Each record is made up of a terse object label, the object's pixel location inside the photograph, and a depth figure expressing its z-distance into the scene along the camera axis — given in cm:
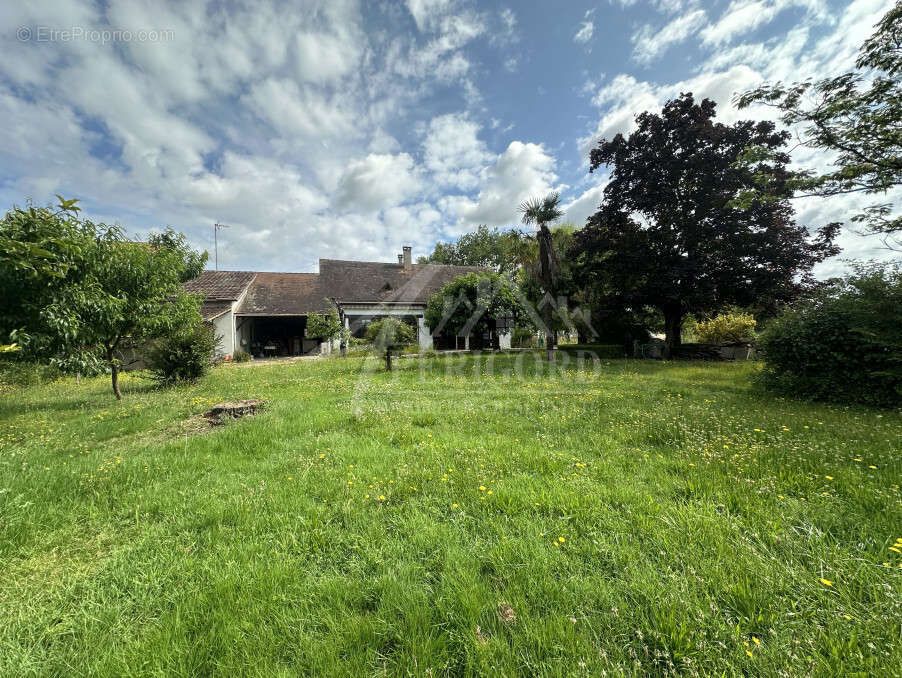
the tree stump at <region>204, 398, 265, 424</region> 554
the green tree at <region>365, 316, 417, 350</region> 1160
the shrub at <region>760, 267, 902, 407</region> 558
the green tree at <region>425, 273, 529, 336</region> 1662
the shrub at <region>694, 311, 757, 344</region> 1592
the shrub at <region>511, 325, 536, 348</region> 2075
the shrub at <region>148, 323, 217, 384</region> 903
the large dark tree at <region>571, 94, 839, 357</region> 1284
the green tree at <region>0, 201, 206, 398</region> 571
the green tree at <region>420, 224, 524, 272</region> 3716
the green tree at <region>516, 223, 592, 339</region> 1594
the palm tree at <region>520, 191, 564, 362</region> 1233
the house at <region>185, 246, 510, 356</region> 1883
